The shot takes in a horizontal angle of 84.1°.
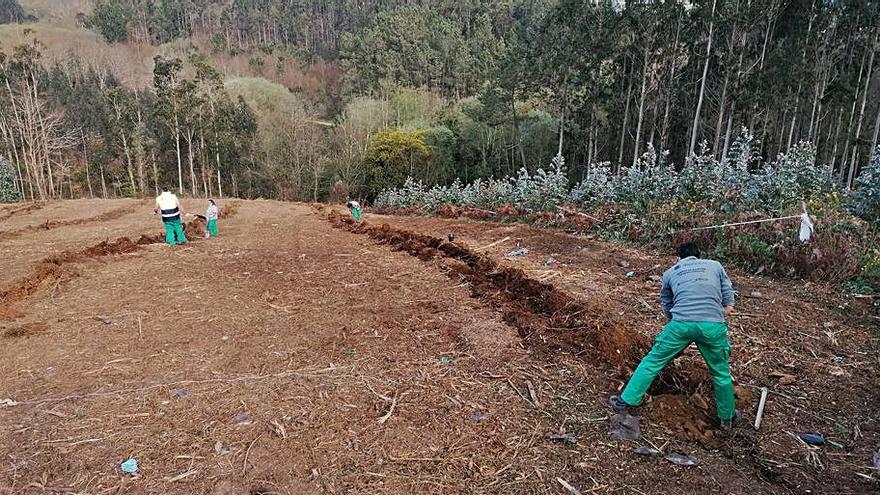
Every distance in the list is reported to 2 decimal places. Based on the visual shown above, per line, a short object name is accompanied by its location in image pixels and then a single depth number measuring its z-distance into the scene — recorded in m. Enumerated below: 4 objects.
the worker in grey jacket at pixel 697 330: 3.50
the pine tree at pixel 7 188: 26.11
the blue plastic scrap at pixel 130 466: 3.15
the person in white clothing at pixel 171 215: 10.20
